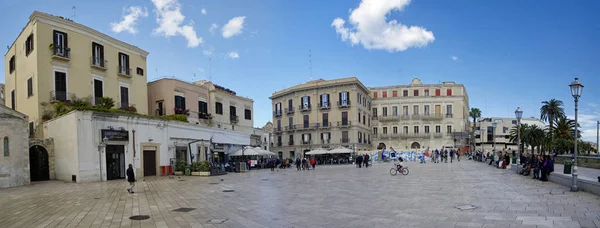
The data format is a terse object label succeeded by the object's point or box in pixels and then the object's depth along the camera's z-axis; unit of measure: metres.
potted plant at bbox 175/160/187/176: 25.83
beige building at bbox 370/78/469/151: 59.59
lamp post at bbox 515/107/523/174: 22.81
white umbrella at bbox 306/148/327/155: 42.69
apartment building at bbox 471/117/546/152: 75.39
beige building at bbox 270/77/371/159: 54.53
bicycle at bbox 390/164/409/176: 22.18
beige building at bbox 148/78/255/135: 32.06
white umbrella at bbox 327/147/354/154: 43.15
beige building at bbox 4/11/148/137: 23.42
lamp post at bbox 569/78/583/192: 12.63
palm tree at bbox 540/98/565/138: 56.34
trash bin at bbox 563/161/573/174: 15.45
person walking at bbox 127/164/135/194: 14.51
